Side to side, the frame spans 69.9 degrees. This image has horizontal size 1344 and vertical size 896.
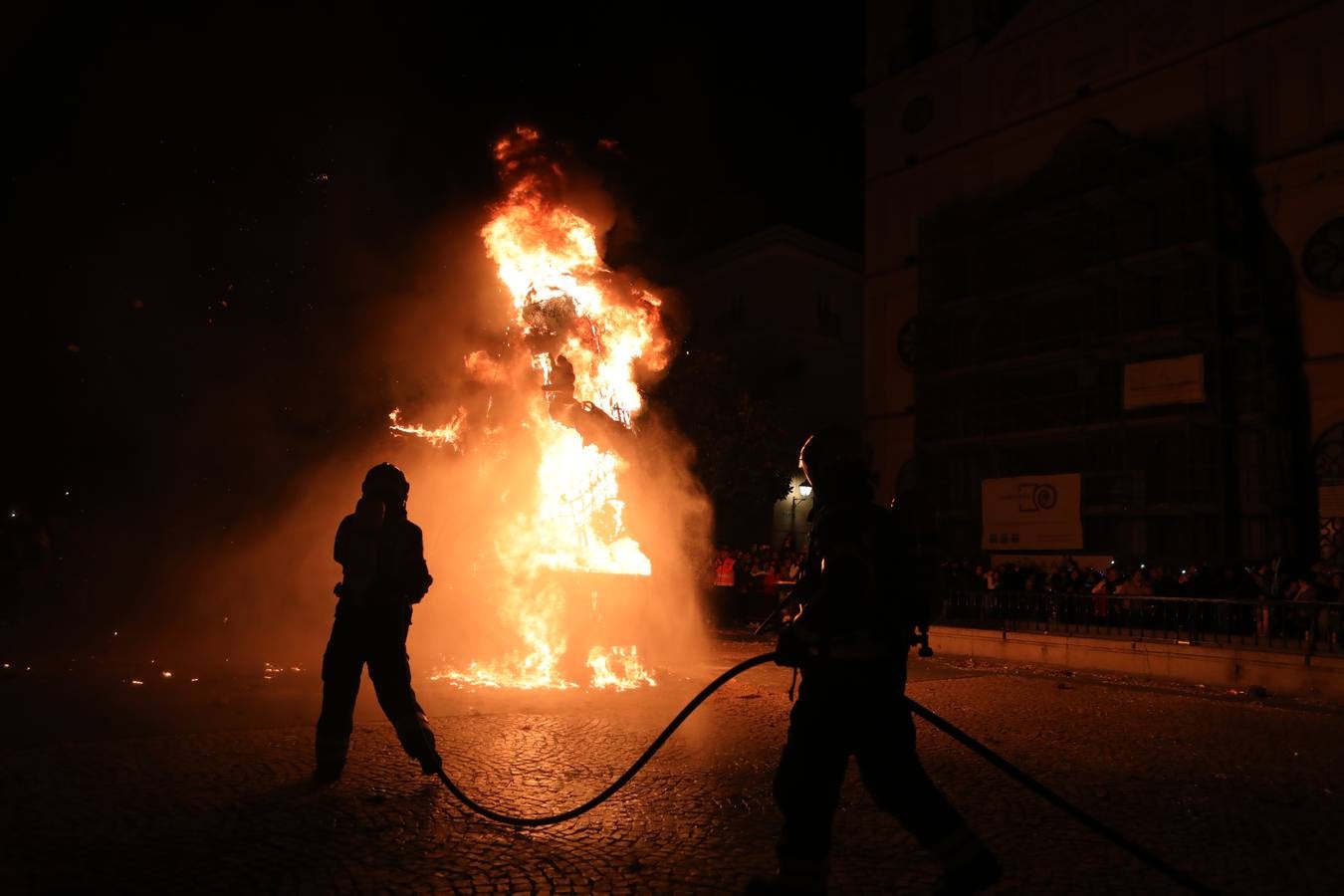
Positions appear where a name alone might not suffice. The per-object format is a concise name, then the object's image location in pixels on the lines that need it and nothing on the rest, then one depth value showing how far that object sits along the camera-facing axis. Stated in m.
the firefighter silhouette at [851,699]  3.72
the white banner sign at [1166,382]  20.70
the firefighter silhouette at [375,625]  5.87
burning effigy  11.45
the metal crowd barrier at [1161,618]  11.65
